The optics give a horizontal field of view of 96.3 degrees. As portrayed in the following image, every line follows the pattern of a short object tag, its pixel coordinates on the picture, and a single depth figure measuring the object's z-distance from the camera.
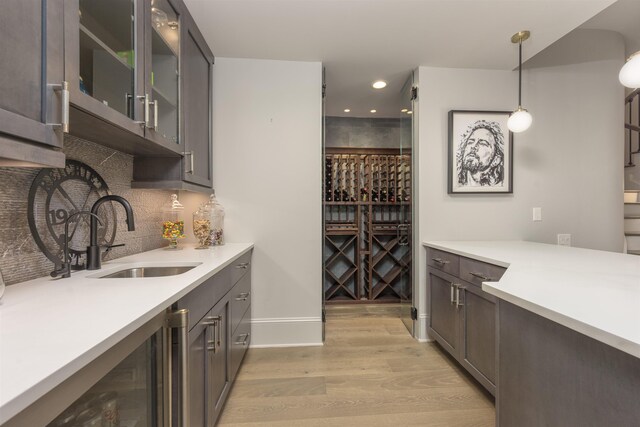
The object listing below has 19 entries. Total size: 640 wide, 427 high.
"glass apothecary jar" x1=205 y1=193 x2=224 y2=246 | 2.18
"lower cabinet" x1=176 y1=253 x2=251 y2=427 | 1.10
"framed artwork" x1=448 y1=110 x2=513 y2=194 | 2.49
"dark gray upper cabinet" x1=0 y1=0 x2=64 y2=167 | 0.68
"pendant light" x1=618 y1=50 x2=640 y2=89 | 1.32
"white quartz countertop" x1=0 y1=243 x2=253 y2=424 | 0.44
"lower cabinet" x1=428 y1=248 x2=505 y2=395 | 1.63
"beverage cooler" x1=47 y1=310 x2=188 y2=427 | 0.62
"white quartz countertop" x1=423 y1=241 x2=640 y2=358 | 0.63
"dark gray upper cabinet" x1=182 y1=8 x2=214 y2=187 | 1.79
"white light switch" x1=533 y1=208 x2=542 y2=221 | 2.54
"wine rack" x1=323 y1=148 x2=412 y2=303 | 3.60
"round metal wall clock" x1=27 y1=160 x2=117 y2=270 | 1.11
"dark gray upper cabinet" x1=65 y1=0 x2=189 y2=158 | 0.94
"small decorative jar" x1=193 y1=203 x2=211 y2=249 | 2.09
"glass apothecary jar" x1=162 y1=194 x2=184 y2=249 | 1.97
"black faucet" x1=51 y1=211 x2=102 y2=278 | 1.10
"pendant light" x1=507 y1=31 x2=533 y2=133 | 2.05
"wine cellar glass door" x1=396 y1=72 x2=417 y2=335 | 2.66
